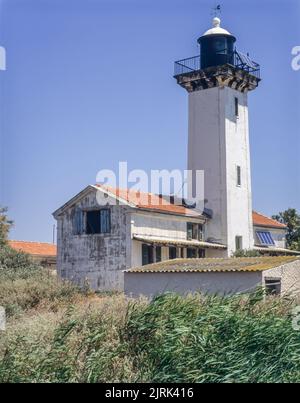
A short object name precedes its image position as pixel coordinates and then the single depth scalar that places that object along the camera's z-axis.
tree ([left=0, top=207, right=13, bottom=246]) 34.35
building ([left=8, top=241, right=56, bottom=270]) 39.12
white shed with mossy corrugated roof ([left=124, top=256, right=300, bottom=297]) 19.55
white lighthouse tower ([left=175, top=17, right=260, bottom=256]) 33.16
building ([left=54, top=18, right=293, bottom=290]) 29.42
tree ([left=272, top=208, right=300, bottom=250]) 43.06
